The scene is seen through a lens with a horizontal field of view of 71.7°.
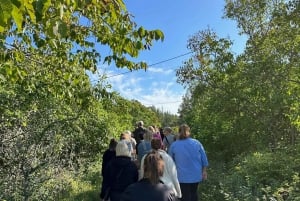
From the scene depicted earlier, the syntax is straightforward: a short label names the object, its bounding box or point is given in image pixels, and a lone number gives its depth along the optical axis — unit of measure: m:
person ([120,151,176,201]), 2.09
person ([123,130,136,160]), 4.35
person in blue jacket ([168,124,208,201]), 3.63
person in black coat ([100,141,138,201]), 3.22
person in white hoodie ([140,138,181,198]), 2.97
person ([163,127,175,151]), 6.24
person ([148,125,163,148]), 5.03
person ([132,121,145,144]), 6.42
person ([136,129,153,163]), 4.82
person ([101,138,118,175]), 4.23
